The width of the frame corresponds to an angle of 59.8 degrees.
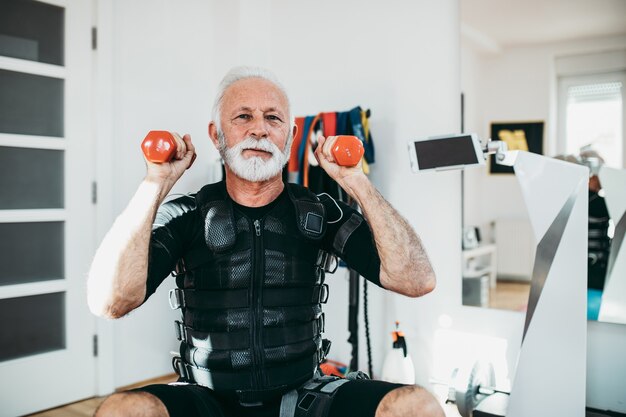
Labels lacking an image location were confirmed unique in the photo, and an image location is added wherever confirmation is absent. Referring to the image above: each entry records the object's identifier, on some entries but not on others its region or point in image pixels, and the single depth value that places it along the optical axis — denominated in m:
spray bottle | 2.61
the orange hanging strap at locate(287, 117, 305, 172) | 3.02
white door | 2.56
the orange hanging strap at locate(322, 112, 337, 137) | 2.85
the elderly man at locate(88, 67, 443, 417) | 1.34
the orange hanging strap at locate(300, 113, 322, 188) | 2.92
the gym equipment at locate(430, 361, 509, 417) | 2.16
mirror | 2.39
